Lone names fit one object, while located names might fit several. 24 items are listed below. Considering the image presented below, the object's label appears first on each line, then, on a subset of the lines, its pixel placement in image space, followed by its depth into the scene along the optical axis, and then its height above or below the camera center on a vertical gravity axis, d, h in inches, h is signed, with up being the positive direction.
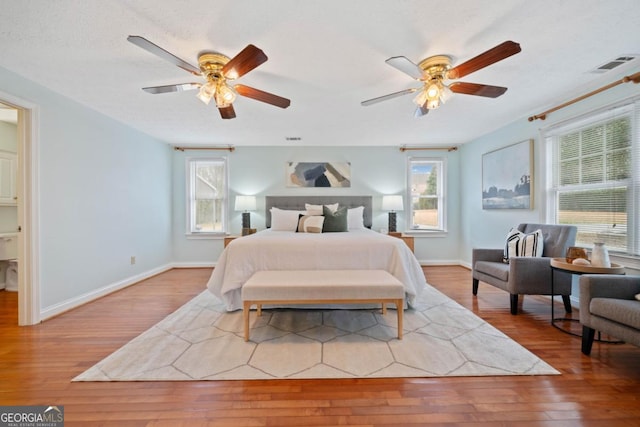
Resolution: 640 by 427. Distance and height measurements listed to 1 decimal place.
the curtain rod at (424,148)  204.2 +48.9
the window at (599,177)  96.7 +14.5
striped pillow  113.5 -14.4
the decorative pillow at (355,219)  178.3 -5.2
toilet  139.7 -25.2
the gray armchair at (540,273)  105.8 -25.0
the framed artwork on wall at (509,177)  141.9 +20.3
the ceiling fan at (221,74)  70.5 +41.4
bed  107.3 -19.7
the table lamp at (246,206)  193.0 +3.9
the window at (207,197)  206.1 +11.1
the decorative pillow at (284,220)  167.8 -5.6
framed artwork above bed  204.7 +28.8
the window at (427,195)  209.3 +12.9
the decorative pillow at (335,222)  155.9 -6.3
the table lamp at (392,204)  193.0 +5.4
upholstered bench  84.9 -26.2
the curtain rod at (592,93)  92.2 +47.4
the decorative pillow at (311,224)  154.2 -7.4
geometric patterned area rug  70.3 -42.4
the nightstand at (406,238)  183.8 -18.6
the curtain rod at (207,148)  201.2 +48.1
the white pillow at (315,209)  173.5 +1.6
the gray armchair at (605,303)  70.2 -25.2
